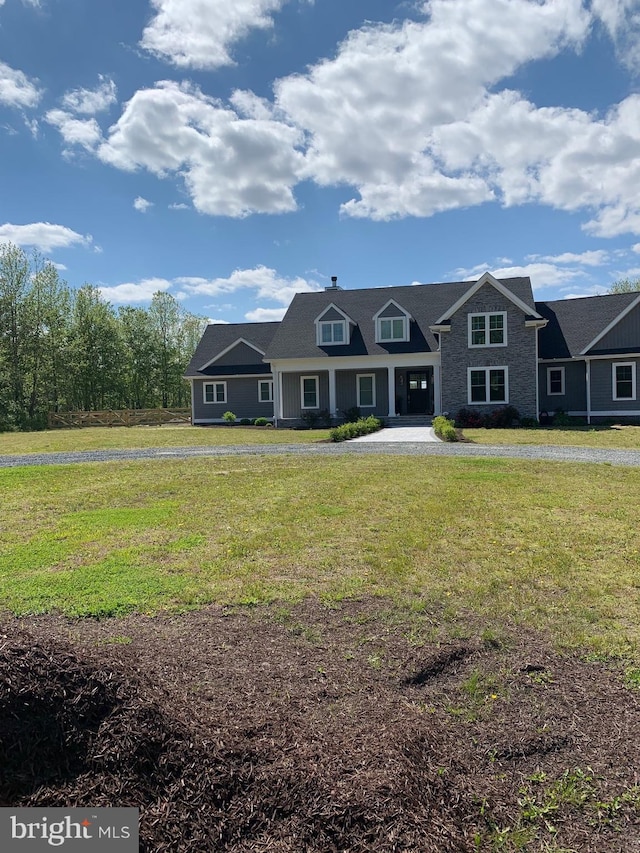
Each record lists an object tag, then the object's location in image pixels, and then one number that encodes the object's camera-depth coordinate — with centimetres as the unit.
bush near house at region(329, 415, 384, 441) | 1816
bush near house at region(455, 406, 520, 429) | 2317
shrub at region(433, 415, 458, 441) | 1691
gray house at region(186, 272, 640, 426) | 2397
